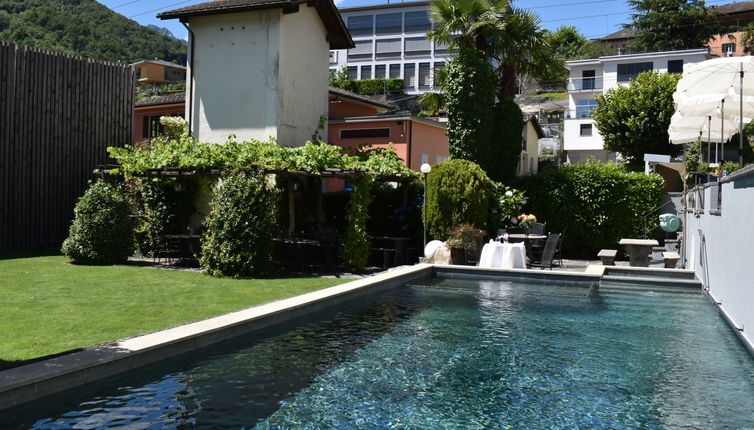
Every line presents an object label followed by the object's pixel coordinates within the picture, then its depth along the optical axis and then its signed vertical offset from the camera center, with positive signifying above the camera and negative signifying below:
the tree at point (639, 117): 35.72 +6.10
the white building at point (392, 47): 65.44 +18.35
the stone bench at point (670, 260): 14.77 -0.96
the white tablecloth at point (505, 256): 14.70 -0.94
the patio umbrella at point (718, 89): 11.59 +2.63
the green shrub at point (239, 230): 12.90 -0.40
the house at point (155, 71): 63.50 +14.67
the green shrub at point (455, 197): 16.89 +0.51
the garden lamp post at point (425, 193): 15.68 +0.58
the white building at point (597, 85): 49.53 +11.41
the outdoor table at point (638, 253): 15.23 -0.84
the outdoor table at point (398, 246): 16.92 -0.90
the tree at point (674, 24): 54.25 +17.70
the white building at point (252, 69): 17.70 +4.27
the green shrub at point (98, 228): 14.09 -0.46
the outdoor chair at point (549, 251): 14.66 -0.81
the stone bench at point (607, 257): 15.16 -0.95
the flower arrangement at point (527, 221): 16.45 -0.10
